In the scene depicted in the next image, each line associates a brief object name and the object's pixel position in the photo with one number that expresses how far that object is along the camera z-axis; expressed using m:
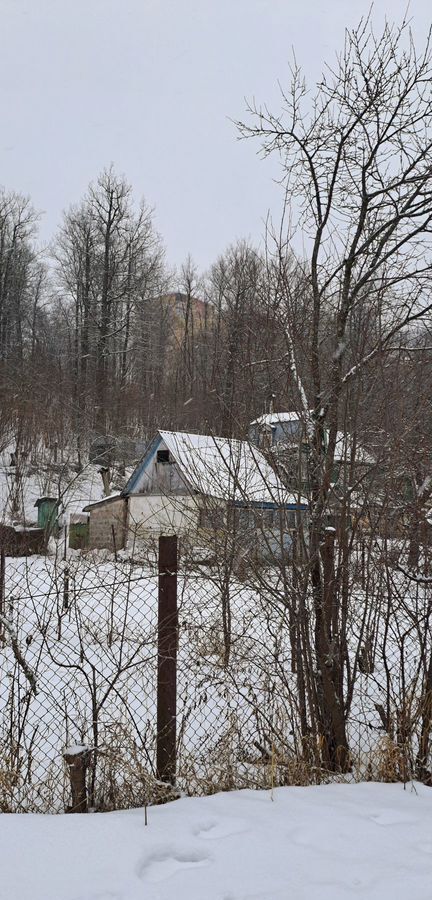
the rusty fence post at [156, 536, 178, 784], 3.21
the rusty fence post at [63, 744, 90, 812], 3.00
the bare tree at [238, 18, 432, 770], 3.50
